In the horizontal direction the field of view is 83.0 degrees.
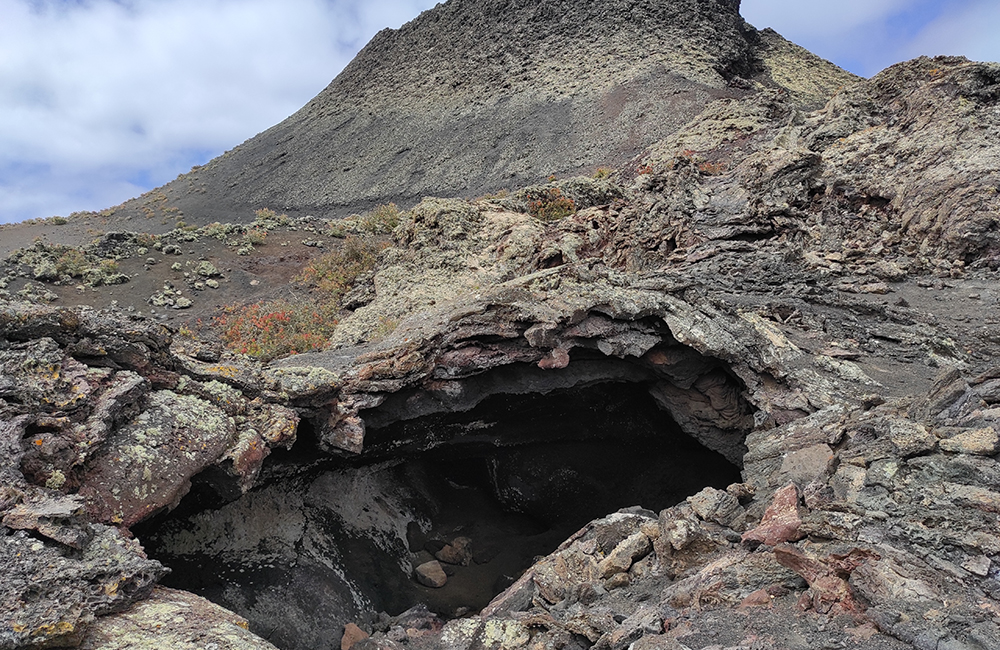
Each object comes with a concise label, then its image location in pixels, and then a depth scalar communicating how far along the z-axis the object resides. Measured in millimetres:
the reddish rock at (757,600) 3551
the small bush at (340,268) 17906
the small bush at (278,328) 12602
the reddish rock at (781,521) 3943
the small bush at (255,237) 25303
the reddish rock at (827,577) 3238
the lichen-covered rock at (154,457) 4293
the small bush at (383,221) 25341
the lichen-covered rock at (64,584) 3133
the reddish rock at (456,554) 7598
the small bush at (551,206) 16141
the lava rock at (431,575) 7137
